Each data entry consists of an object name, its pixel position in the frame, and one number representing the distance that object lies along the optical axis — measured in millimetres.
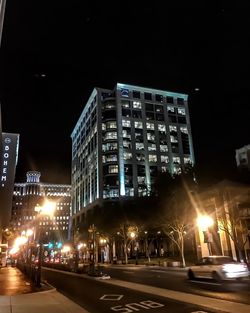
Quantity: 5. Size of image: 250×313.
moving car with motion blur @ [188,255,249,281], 14395
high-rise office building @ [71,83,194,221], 88359
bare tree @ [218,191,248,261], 27087
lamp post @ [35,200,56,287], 18064
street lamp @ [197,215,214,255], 28382
